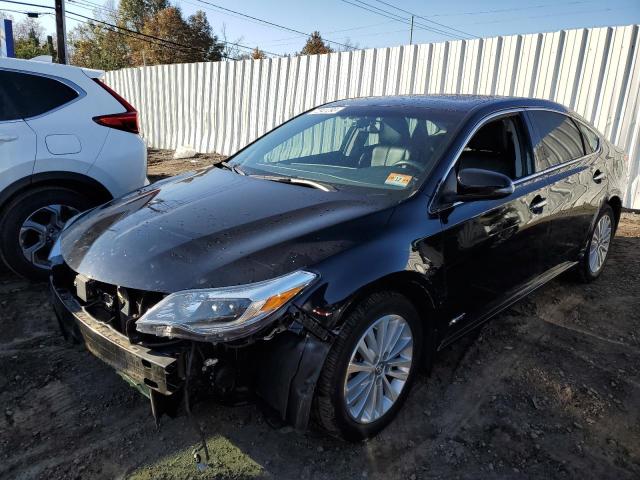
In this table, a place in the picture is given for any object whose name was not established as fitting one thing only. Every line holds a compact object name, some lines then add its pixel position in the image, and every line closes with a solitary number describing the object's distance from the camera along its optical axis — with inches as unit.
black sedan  74.8
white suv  147.2
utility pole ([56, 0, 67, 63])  734.5
